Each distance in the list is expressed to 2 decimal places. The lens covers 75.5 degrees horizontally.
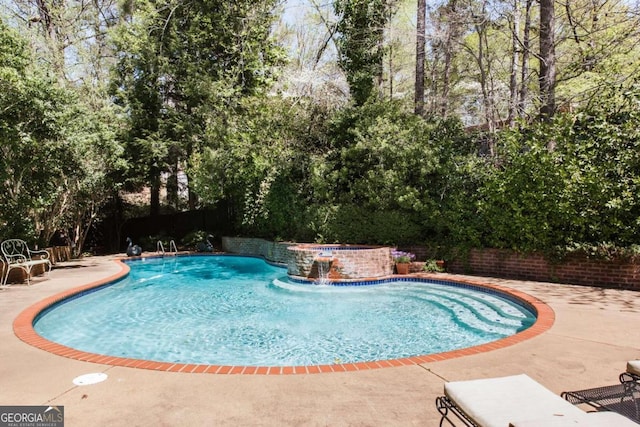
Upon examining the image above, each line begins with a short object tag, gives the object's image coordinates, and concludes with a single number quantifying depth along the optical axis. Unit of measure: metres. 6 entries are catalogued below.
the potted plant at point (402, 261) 10.22
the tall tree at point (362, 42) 13.13
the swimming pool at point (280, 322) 5.55
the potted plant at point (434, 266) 10.11
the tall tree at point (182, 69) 18.00
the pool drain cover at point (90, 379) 3.51
